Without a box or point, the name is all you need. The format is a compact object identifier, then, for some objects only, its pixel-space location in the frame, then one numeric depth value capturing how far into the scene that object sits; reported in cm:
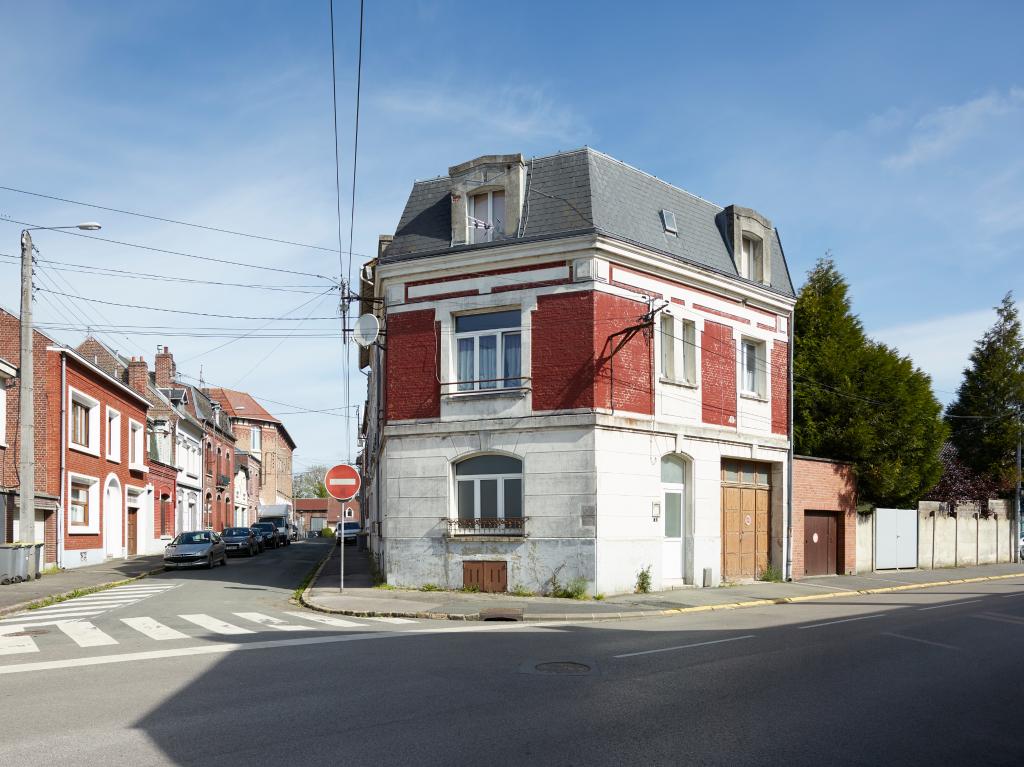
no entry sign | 2016
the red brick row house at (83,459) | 2769
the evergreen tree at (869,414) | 2803
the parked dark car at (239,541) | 4009
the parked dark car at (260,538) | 4503
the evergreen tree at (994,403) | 3831
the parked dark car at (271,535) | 5050
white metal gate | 2886
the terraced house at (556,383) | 1930
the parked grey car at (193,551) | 2977
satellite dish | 2206
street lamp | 2197
